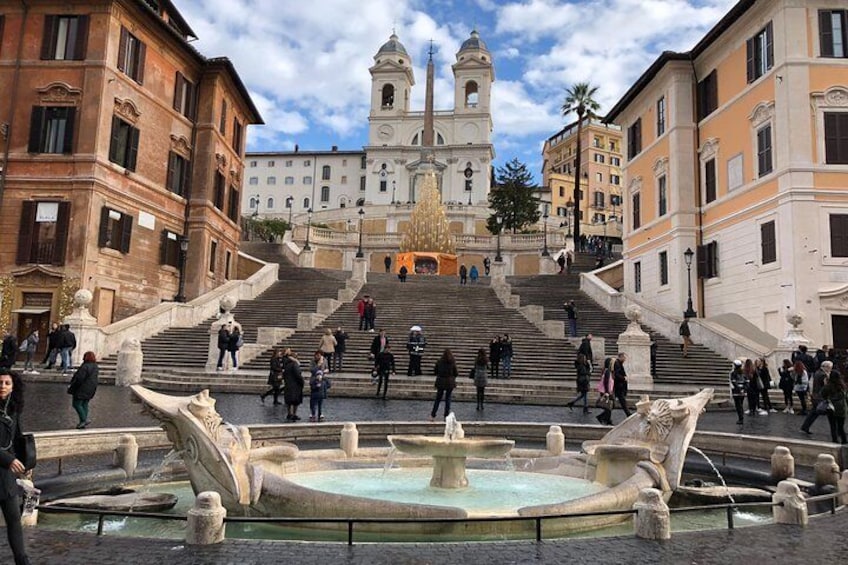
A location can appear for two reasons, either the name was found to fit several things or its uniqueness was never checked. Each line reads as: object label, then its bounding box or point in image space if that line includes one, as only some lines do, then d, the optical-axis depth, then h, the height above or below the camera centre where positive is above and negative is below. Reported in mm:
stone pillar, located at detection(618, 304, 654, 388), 20406 +567
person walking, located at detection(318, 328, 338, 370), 19984 +483
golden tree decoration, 53094 +10681
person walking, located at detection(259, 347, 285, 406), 15977 -404
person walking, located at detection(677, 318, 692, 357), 23766 +1374
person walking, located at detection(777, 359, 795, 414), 16656 -247
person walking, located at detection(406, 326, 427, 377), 20745 +404
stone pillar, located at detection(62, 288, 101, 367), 22906 +850
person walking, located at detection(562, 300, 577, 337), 26266 +2005
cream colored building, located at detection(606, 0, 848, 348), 22781 +8181
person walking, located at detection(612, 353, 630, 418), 14570 -253
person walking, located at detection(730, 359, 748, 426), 14500 -322
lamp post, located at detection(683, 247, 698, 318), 26562 +4283
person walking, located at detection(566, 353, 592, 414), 16016 -158
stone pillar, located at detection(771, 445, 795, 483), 8922 -1221
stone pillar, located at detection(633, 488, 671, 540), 5773 -1307
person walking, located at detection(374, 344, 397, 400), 17516 -85
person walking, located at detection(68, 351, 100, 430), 11188 -596
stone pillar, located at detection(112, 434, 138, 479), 8688 -1355
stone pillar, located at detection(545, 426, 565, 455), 10602 -1199
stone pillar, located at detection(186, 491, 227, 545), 5434 -1385
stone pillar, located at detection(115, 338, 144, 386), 19953 -315
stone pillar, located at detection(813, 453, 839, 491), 8367 -1204
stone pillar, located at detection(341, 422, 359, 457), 9992 -1206
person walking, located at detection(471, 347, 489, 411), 16000 -215
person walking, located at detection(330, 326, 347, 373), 21734 +496
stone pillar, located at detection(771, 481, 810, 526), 6395 -1269
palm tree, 61062 +24982
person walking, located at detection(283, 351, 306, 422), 13273 -564
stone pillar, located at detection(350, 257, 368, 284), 35344 +4946
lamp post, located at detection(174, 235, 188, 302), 27375 +4031
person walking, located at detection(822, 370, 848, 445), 11164 -456
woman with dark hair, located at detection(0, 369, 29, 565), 4438 -826
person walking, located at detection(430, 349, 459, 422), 14141 -261
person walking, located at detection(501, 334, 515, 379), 20953 +314
